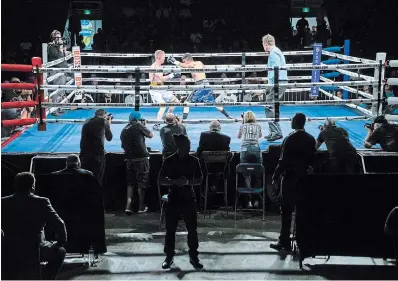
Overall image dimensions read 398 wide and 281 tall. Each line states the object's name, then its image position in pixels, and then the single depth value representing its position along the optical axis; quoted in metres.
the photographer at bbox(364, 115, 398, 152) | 7.18
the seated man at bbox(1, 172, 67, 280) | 4.68
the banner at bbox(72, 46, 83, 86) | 11.06
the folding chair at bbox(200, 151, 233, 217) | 7.14
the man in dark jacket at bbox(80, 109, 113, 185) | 7.06
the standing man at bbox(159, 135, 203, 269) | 5.54
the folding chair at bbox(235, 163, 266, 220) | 7.05
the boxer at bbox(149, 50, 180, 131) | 9.12
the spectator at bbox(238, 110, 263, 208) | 7.19
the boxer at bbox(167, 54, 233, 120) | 9.23
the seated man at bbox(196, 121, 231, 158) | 7.23
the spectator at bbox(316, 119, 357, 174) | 6.76
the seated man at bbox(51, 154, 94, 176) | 5.80
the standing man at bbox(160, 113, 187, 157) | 7.30
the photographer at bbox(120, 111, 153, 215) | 7.30
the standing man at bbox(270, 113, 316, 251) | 6.05
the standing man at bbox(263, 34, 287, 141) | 8.48
